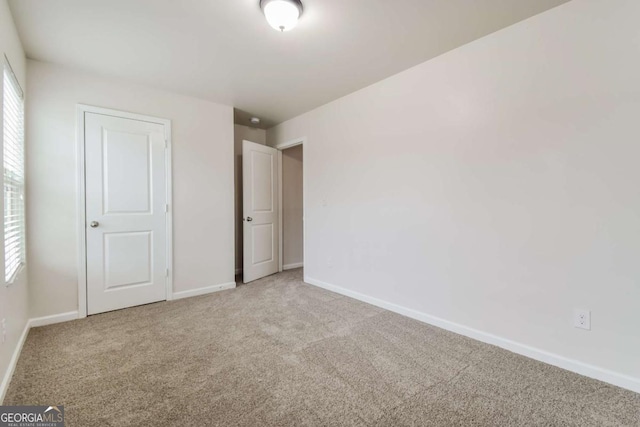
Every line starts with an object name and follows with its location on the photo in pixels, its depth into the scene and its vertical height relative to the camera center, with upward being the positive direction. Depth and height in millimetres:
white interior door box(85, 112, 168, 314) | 2840 +25
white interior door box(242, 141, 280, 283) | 4027 +38
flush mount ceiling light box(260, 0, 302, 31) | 1772 +1259
